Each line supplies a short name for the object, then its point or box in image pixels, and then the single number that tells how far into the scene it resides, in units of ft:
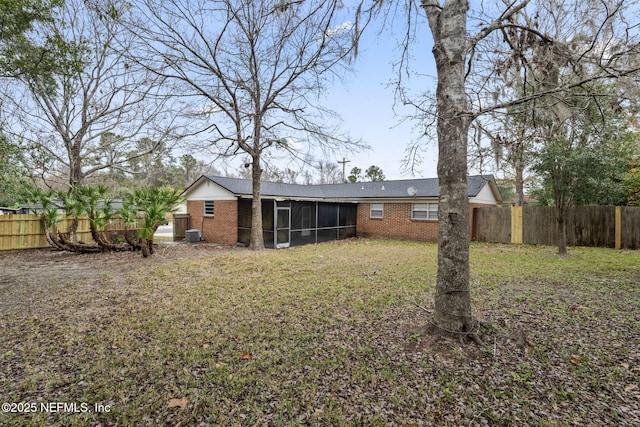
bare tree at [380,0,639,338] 10.91
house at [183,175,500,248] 43.78
